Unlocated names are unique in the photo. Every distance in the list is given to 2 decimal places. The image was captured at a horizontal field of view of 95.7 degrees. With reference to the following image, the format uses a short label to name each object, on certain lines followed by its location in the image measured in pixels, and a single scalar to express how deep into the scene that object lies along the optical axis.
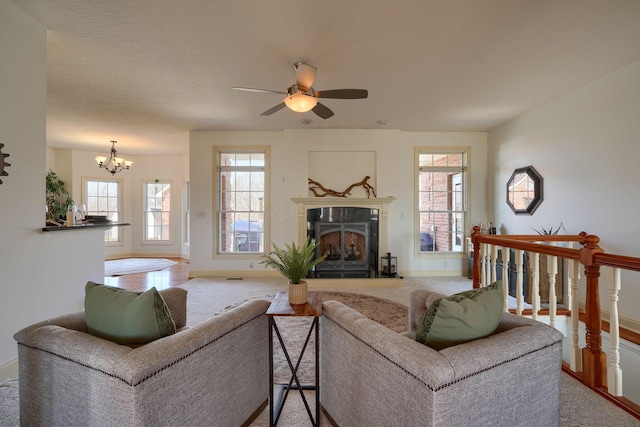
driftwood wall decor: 5.23
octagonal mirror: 4.23
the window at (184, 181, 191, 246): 7.51
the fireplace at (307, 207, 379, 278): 5.02
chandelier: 6.05
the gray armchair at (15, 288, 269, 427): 0.99
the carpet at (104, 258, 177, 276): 5.73
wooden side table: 1.48
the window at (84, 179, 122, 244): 7.11
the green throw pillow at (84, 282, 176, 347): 1.17
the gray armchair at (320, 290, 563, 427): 0.95
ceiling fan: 2.64
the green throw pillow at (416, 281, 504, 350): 1.13
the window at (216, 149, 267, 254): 5.44
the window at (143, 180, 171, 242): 7.59
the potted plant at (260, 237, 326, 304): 1.61
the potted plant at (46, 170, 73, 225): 6.38
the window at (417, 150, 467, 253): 5.47
